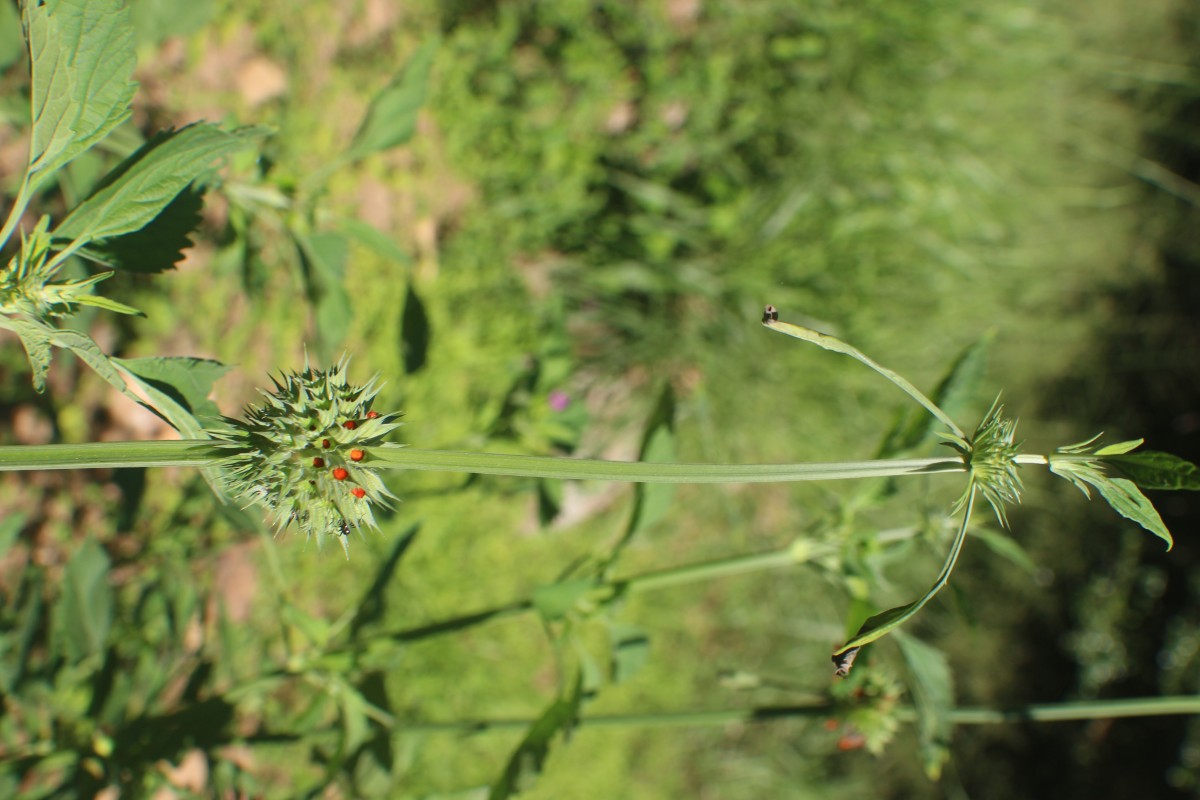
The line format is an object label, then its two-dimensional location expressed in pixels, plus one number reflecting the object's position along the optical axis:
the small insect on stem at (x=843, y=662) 0.61
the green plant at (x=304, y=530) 0.60
